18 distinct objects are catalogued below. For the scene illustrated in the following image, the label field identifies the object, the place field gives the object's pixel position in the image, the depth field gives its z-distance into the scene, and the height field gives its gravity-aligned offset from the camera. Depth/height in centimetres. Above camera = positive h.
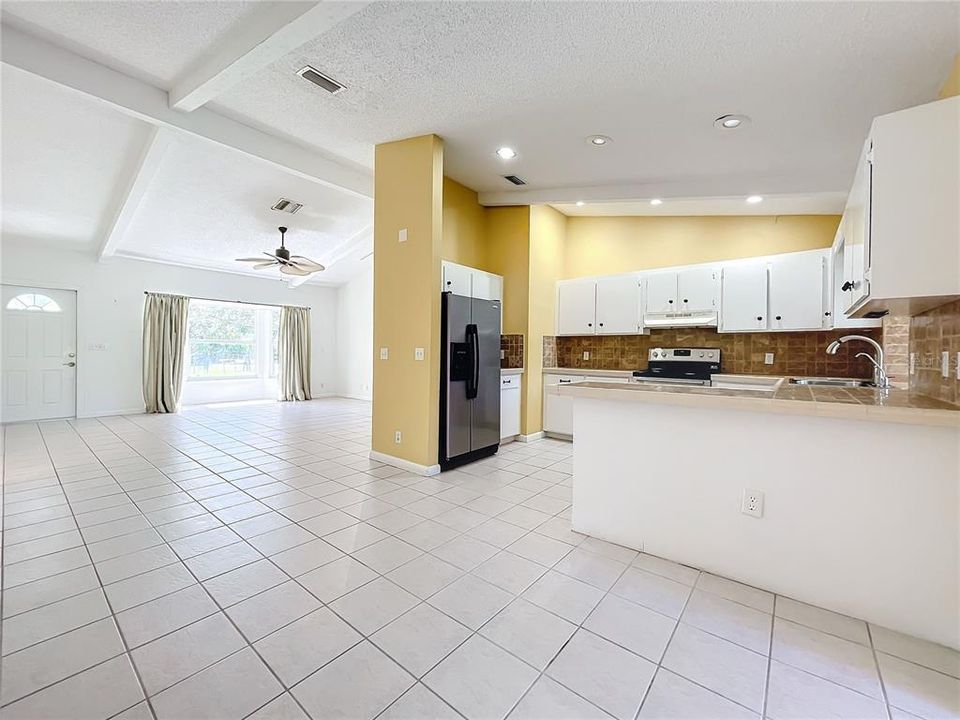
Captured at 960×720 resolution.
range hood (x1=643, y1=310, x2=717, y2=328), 473 +40
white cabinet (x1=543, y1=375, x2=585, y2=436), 532 -74
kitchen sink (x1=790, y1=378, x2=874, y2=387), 383 -25
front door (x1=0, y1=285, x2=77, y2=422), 609 -9
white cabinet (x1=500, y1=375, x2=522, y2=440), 494 -64
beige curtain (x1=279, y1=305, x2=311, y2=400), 921 -8
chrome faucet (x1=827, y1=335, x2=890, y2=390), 258 -12
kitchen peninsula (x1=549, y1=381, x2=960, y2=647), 168 -63
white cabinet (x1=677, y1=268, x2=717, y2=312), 475 +74
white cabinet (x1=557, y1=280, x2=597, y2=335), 545 +61
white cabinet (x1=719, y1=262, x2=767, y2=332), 449 +62
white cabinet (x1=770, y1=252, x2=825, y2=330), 421 +65
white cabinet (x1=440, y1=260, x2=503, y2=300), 436 +78
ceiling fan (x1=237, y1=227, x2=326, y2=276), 607 +128
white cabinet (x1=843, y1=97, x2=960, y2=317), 164 +61
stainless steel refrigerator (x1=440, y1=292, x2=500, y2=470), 390 -27
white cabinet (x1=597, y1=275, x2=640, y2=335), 520 +61
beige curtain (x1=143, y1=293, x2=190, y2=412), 732 -5
